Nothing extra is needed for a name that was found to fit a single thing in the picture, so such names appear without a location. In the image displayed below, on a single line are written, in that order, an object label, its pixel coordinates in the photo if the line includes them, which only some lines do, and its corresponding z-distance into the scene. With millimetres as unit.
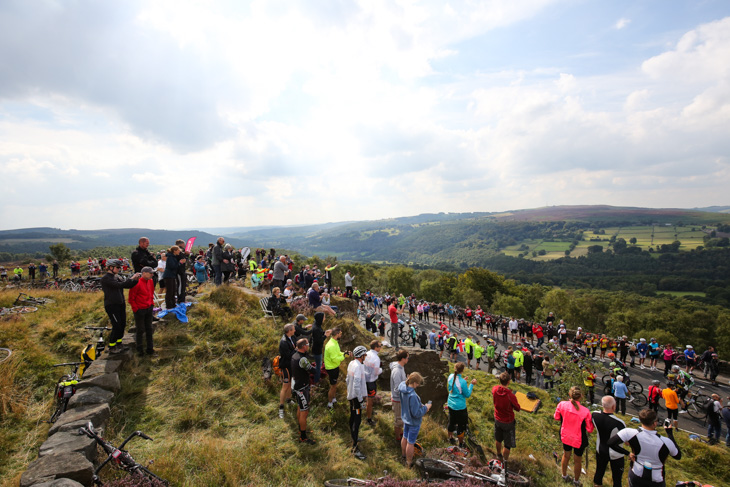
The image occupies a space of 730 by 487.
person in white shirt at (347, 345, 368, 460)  6125
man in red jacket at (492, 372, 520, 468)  6400
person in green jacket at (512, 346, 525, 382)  15109
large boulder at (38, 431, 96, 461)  4301
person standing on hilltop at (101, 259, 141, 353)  6988
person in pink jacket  6164
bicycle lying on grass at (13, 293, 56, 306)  10961
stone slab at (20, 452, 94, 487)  3836
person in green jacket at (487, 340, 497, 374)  17297
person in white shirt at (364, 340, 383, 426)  6992
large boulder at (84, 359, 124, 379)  6333
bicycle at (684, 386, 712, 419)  12430
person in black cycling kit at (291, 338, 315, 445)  6078
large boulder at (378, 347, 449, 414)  10023
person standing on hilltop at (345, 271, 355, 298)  18897
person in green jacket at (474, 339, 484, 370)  17188
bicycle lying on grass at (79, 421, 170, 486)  4172
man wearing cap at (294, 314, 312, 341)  7369
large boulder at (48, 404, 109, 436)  4902
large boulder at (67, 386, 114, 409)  5570
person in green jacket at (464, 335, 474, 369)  17172
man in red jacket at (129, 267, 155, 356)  7348
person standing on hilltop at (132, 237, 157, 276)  8625
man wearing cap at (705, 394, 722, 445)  10602
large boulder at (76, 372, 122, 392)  6016
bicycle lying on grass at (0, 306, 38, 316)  9355
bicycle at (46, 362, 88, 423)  5672
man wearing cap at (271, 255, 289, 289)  12789
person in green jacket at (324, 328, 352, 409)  7129
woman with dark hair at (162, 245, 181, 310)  8719
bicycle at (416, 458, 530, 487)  5488
